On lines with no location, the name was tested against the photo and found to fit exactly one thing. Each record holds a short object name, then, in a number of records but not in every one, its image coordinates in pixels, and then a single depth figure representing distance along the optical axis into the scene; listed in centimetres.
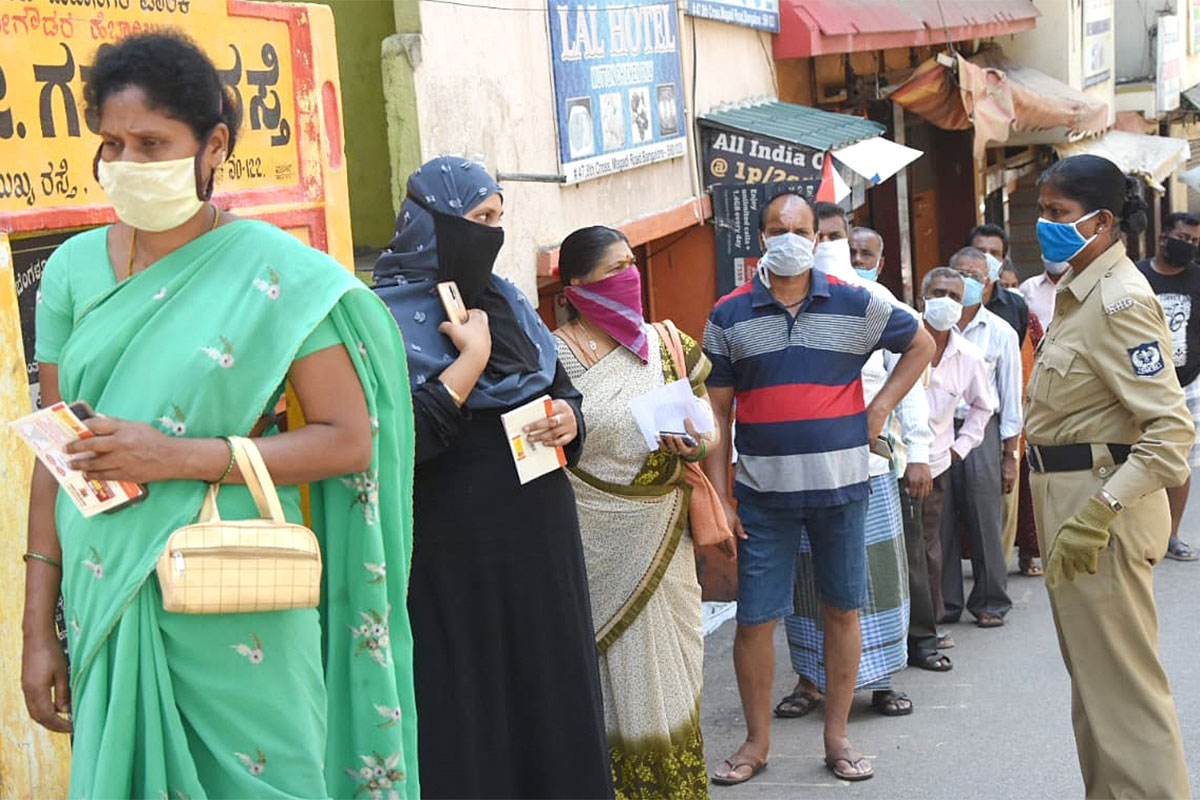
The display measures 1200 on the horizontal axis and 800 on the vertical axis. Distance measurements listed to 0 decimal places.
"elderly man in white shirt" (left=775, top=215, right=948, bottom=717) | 630
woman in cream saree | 503
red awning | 1071
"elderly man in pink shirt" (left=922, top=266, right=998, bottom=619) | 759
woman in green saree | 284
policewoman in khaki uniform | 440
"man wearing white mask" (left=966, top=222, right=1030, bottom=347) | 884
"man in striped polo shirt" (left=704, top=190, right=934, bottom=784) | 554
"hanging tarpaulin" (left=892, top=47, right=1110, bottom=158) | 1279
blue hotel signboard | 770
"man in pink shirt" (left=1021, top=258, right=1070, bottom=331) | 1053
